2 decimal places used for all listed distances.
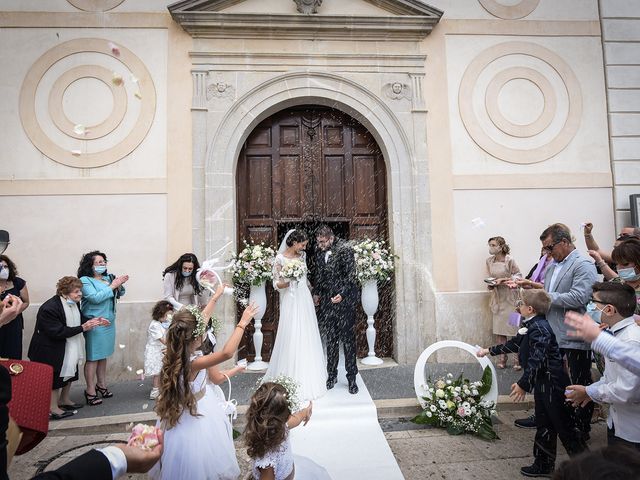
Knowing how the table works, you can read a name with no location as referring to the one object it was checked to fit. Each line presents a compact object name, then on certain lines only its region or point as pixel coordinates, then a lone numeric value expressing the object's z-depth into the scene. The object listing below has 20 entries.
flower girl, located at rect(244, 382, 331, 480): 2.57
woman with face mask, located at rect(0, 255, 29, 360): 4.90
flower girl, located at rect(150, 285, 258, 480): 2.72
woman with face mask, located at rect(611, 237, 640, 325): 3.39
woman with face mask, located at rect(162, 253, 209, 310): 5.85
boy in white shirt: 2.60
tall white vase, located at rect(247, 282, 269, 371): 6.49
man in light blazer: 3.93
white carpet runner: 3.63
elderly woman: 4.75
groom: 5.23
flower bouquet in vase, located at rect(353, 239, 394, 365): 6.58
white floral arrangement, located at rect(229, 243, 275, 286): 6.41
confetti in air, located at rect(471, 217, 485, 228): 7.02
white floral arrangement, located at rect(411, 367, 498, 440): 4.31
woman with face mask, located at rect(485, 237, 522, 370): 6.50
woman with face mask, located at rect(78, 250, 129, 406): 5.26
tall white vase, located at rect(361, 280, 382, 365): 6.67
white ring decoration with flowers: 4.48
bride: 5.11
